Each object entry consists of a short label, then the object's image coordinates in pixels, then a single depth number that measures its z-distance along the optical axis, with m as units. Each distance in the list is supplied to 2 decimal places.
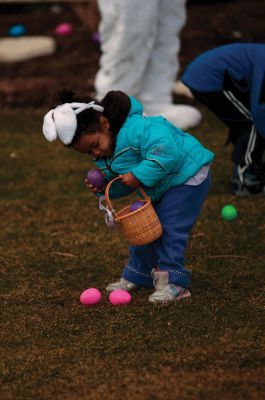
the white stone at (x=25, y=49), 20.55
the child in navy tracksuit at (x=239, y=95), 11.05
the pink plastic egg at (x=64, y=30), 21.74
